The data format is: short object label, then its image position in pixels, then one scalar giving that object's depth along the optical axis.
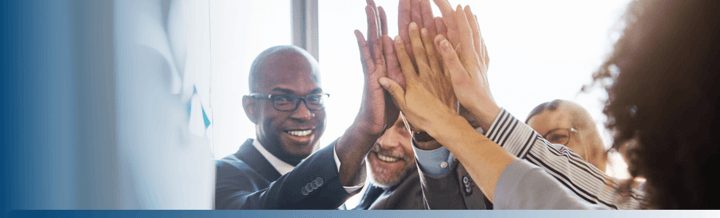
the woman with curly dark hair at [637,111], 1.38
